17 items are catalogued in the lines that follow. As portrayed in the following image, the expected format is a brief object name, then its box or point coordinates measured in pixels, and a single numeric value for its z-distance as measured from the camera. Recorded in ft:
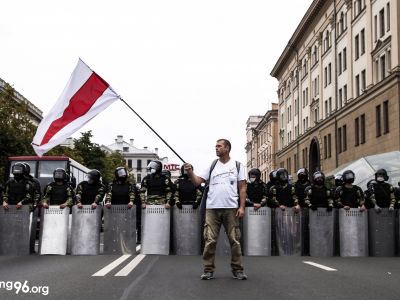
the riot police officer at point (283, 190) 45.83
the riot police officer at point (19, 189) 44.15
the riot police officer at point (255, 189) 46.60
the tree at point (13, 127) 141.18
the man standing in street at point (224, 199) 27.99
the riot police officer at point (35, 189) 44.47
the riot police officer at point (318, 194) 45.36
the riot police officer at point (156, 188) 43.86
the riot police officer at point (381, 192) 46.16
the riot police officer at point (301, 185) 47.26
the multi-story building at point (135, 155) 560.61
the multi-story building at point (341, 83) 124.57
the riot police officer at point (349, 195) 45.06
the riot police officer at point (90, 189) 45.39
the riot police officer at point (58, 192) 44.29
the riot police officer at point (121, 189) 44.68
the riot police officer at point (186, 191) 43.91
